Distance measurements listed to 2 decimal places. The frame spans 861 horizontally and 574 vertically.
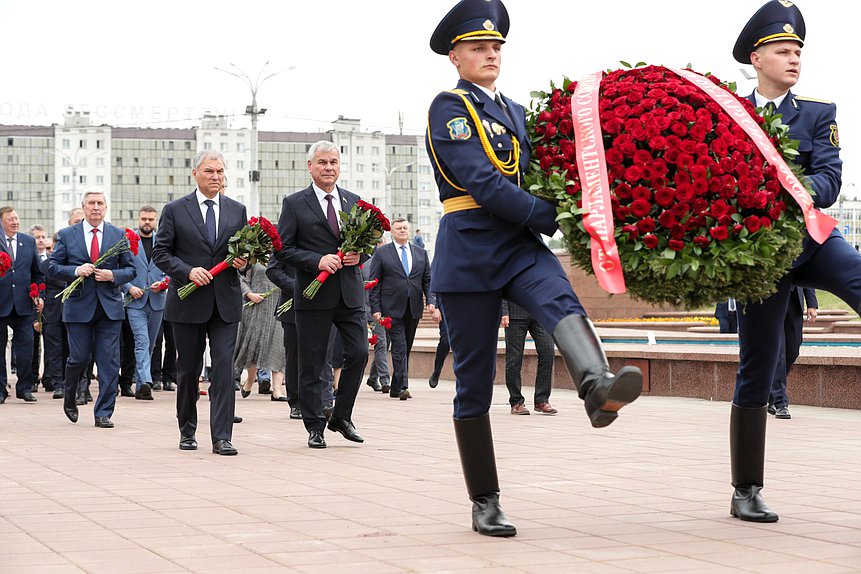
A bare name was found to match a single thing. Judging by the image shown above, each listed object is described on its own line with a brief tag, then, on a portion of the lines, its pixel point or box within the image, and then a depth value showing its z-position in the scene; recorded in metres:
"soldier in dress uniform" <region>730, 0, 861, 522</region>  5.88
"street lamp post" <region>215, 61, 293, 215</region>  43.28
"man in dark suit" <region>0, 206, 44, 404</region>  15.12
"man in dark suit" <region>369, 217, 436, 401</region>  16.01
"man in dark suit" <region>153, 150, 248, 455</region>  9.27
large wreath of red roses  5.19
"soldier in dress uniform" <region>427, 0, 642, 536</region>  5.42
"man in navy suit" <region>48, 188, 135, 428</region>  11.48
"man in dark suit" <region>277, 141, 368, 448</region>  9.55
